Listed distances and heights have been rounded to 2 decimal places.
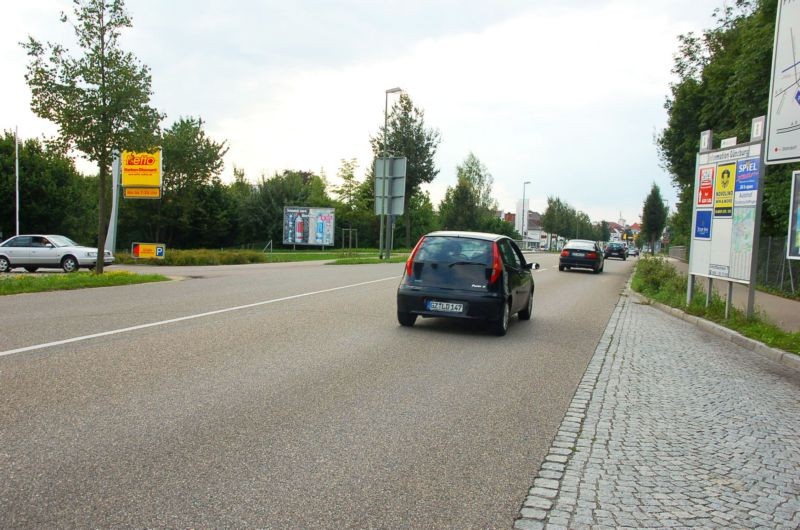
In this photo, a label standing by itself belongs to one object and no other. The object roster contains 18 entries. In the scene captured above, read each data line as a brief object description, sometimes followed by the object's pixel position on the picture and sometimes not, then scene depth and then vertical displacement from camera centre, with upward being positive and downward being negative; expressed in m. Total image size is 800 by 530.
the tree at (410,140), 52.50 +7.93
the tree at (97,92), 16.97 +3.55
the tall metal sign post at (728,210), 10.98 +0.71
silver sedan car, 24.53 -1.42
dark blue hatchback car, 9.23 -0.68
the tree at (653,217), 93.38 +4.19
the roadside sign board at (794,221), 9.90 +0.47
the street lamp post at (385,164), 33.94 +3.77
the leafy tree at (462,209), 65.88 +2.96
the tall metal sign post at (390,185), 33.81 +2.65
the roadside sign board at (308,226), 55.34 +0.37
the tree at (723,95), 18.28 +5.86
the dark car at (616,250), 55.31 -0.64
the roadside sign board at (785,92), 9.90 +2.60
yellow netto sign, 35.84 +3.01
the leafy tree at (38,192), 44.19 +1.96
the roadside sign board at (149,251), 31.53 -1.43
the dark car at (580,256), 28.61 -0.69
